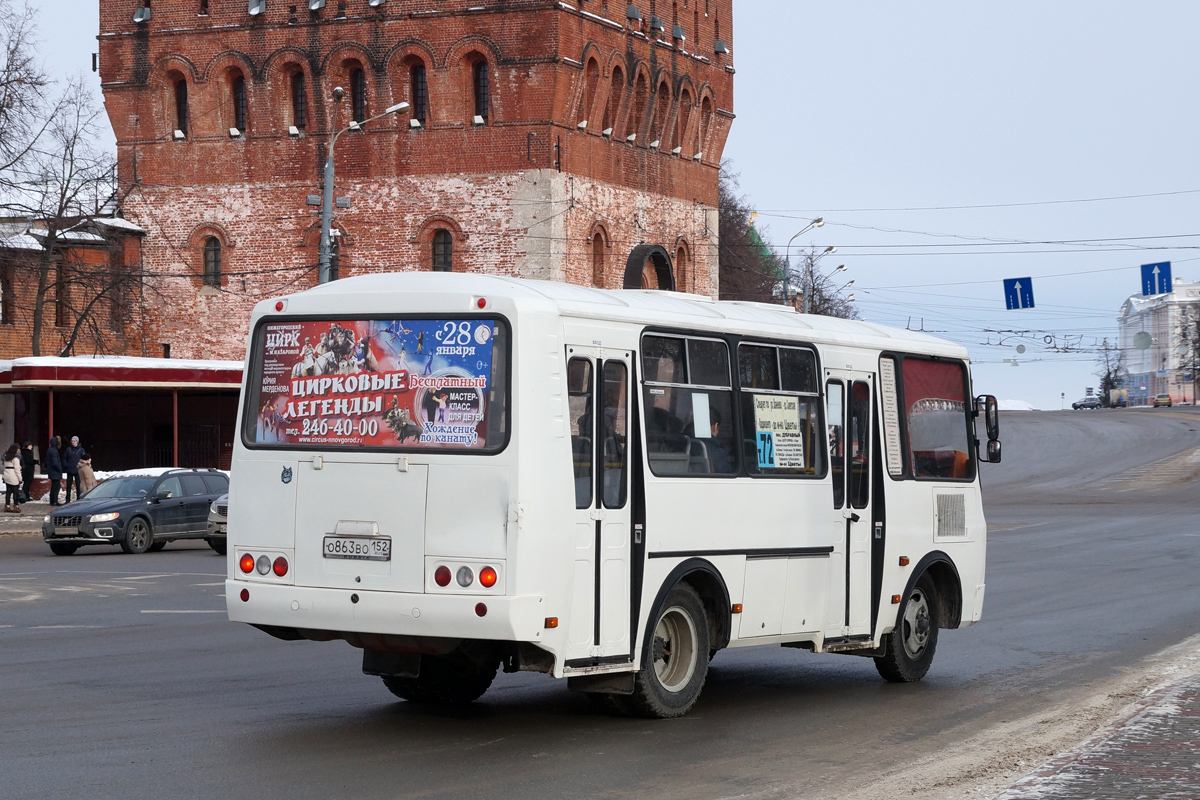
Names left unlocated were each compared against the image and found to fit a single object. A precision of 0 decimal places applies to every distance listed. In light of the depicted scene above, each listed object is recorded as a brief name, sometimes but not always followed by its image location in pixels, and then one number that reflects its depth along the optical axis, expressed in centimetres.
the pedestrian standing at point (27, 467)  3912
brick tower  4972
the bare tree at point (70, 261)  4831
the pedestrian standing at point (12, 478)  3694
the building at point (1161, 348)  15425
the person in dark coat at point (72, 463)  3794
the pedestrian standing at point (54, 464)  3691
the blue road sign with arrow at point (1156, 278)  5712
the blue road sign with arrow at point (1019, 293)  6200
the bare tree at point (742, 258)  9419
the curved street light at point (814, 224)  5619
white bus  908
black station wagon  2672
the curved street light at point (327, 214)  3438
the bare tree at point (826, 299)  9654
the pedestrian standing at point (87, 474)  3859
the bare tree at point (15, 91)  3944
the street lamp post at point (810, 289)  5378
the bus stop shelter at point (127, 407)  4178
